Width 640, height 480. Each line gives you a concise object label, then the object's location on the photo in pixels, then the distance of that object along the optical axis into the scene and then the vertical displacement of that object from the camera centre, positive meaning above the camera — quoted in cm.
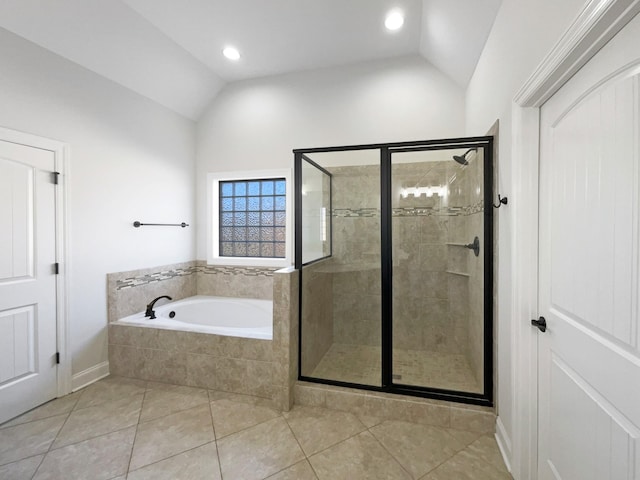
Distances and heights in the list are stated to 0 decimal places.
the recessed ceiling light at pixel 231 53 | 288 +188
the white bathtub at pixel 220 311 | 317 -83
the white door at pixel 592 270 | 84 -12
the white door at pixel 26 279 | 199 -30
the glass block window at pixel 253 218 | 358 +25
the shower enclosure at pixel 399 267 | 211 -26
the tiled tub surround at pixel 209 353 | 214 -95
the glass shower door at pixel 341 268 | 243 -29
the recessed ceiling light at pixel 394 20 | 244 +189
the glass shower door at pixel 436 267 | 224 -26
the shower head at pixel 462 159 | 231 +65
